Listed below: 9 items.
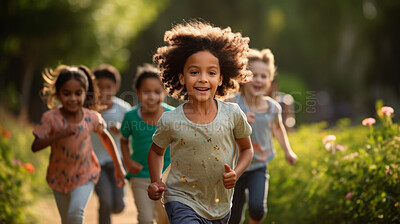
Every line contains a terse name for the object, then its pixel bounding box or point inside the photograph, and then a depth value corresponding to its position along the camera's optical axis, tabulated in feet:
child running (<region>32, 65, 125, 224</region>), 33.50
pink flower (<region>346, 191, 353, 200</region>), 33.58
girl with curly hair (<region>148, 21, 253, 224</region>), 25.31
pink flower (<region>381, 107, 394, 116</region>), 34.12
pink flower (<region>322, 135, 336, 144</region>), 37.65
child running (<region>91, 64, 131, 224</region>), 41.45
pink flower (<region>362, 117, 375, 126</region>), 35.24
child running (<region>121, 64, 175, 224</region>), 35.88
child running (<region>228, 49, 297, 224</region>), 36.78
